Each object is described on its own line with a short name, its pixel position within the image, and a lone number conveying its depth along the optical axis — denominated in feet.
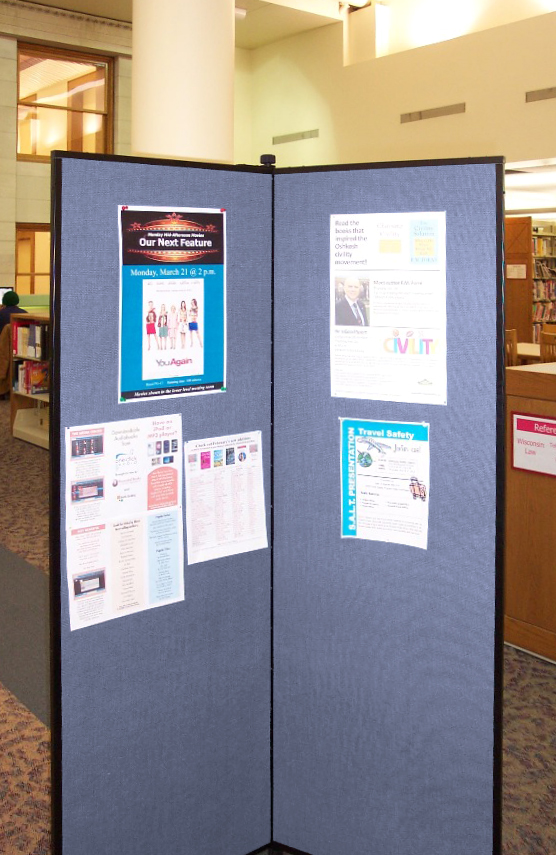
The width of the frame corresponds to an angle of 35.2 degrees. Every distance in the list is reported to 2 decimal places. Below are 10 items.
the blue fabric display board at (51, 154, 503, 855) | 5.74
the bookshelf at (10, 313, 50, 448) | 26.00
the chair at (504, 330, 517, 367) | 27.66
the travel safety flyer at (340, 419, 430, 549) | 6.15
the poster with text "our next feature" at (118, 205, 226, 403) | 5.74
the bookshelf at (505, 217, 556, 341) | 38.40
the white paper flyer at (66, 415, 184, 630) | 5.70
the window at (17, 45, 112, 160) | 36.55
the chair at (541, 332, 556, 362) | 24.94
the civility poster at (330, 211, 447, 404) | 5.94
